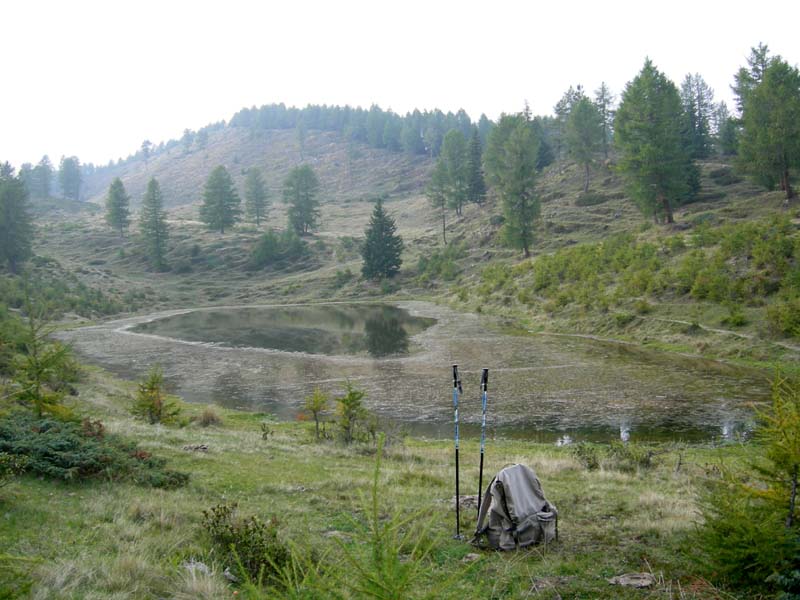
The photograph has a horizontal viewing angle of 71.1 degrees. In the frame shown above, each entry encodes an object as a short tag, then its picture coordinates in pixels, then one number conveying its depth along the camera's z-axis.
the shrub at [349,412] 19.06
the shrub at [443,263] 74.50
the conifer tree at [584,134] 80.34
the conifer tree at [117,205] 106.86
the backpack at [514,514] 8.56
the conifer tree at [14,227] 75.00
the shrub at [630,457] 14.85
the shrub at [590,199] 75.33
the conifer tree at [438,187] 96.31
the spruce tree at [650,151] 52.69
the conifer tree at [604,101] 99.84
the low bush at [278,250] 94.94
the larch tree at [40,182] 153.25
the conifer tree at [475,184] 94.75
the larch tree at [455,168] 96.00
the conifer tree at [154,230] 95.88
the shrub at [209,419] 21.72
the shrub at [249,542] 7.23
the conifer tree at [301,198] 106.88
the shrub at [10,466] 8.66
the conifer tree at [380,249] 79.88
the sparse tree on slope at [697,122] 79.06
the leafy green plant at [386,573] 3.40
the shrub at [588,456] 15.04
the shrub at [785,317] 27.94
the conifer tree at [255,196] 116.12
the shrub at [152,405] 20.48
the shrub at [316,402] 20.08
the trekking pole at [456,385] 9.52
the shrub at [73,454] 10.43
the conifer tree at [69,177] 165.38
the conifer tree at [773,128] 47.16
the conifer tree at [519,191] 65.00
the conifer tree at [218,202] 108.31
